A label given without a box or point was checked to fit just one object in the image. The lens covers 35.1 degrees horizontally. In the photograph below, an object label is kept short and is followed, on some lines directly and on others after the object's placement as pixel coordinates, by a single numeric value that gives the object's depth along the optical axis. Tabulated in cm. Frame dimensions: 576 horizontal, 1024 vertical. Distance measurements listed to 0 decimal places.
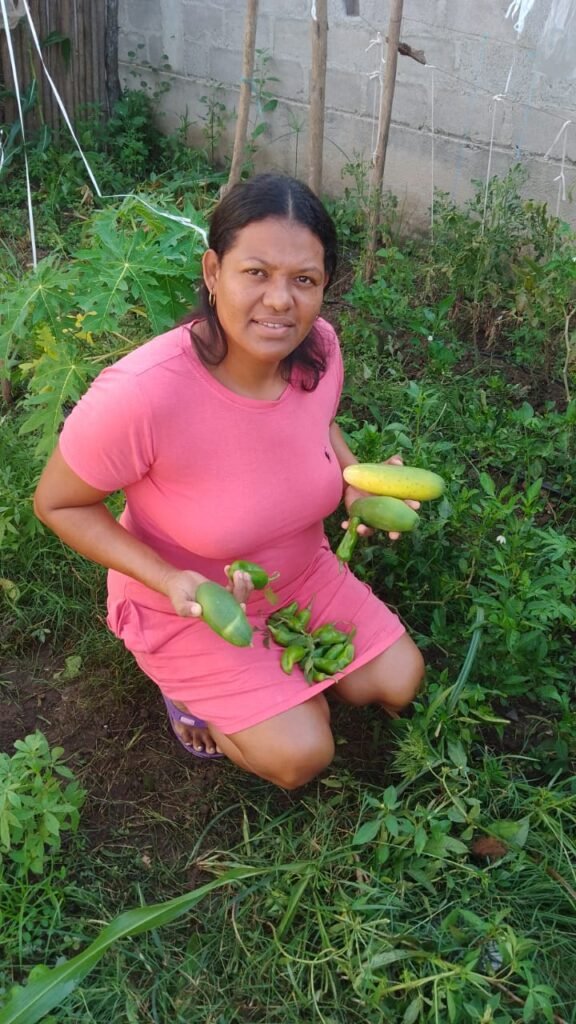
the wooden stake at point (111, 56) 640
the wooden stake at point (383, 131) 390
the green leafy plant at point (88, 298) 274
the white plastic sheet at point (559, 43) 428
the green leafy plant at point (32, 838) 202
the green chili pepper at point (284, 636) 238
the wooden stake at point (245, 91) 370
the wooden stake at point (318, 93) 357
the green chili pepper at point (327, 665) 235
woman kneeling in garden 199
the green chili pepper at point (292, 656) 233
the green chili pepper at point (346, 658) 237
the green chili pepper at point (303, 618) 242
